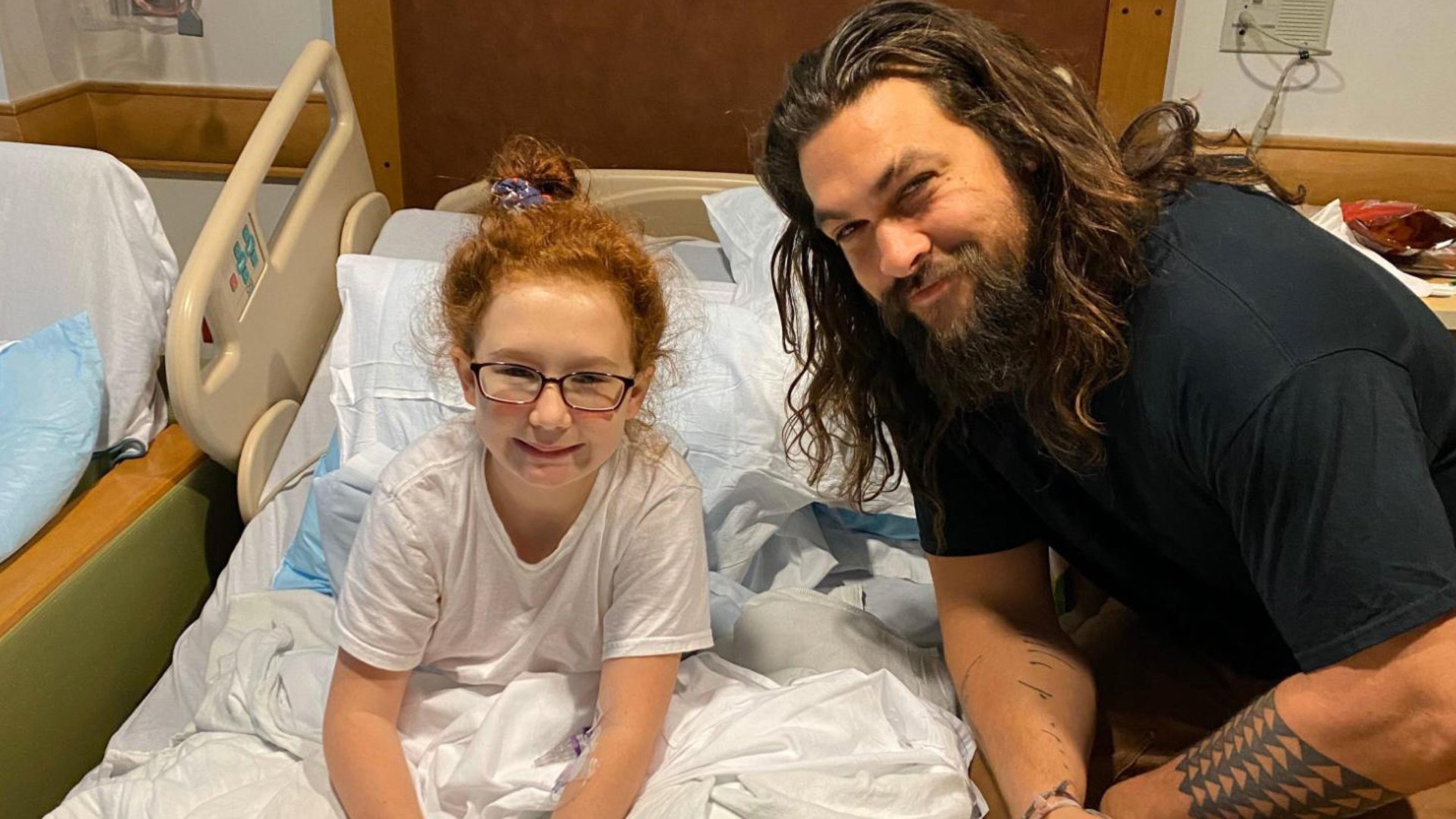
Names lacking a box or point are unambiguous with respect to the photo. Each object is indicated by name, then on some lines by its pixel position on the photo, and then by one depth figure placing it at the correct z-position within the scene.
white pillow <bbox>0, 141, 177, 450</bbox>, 1.91
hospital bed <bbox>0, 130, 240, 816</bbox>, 1.51
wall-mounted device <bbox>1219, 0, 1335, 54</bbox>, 2.29
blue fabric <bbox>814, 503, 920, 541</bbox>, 1.81
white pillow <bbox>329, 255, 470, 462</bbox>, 1.84
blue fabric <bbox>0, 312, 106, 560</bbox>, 1.59
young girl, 1.16
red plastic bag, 2.12
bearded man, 0.98
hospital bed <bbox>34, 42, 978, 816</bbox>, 1.30
